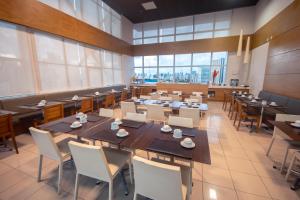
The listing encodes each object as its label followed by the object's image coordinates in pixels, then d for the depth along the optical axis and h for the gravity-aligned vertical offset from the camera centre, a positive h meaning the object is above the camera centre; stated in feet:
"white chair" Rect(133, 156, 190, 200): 3.27 -2.56
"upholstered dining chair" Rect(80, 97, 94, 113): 13.79 -2.81
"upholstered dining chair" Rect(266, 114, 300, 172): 7.75 -2.26
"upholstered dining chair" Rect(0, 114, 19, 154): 8.00 -2.88
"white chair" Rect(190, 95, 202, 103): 13.99 -2.02
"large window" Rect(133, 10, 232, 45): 25.16 +9.67
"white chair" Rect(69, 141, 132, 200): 4.23 -2.82
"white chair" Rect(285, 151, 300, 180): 5.96 -3.59
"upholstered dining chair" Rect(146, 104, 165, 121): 10.29 -2.58
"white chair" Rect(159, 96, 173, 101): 14.45 -2.16
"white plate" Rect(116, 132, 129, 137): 5.64 -2.28
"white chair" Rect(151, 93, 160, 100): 15.35 -2.04
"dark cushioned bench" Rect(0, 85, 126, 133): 10.60 -2.29
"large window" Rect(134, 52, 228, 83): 26.30 +2.18
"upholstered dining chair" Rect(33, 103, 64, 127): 10.05 -2.70
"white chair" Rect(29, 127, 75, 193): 5.19 -2.82
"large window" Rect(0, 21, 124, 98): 11.51 +1.44
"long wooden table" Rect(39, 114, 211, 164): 4.48 -2.35
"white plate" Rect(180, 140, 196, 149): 4.79 -2.30
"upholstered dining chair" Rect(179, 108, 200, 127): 9.25 -2.36
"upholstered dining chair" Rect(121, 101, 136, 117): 11.55 -2.44
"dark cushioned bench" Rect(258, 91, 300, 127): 10.74 -2.19
